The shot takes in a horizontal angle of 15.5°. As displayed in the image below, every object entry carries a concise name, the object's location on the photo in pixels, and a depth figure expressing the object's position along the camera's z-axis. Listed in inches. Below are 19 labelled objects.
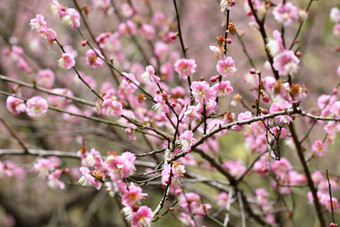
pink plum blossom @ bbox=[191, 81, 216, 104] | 52.2
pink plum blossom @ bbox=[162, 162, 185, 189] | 51.0
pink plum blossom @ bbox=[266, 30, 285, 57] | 50.4
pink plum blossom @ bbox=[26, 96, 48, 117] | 56.6
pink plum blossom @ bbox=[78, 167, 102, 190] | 52.1
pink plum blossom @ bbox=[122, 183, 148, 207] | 50.5
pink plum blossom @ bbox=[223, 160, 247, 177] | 67.1
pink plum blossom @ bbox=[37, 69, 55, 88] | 67.1
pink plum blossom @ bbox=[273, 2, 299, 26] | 53.5
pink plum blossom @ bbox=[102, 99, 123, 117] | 54.3
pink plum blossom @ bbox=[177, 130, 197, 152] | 52.4
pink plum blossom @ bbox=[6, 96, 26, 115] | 57.0
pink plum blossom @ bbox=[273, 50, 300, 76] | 50.2
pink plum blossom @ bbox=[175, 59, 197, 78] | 54.3
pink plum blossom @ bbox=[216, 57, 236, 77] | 52.6
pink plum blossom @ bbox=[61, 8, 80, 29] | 56.3
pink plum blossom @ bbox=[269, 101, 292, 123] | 51.8
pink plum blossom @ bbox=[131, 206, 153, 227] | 50.4
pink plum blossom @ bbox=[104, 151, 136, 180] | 50.5
